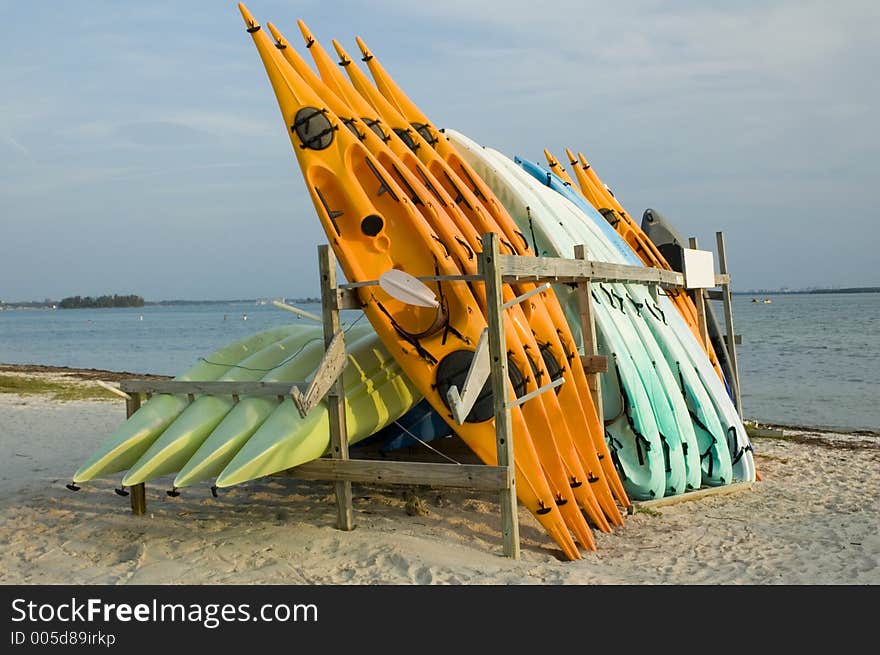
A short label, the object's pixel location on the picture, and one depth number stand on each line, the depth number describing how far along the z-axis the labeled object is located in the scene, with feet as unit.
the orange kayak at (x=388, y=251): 18.17
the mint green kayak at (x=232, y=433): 17.40
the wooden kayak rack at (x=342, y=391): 17.11
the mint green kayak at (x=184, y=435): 18.07
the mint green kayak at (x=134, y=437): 18.44
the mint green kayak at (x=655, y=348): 24.30
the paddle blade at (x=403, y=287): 16.57
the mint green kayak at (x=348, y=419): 17.30
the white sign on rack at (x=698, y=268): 30.48
